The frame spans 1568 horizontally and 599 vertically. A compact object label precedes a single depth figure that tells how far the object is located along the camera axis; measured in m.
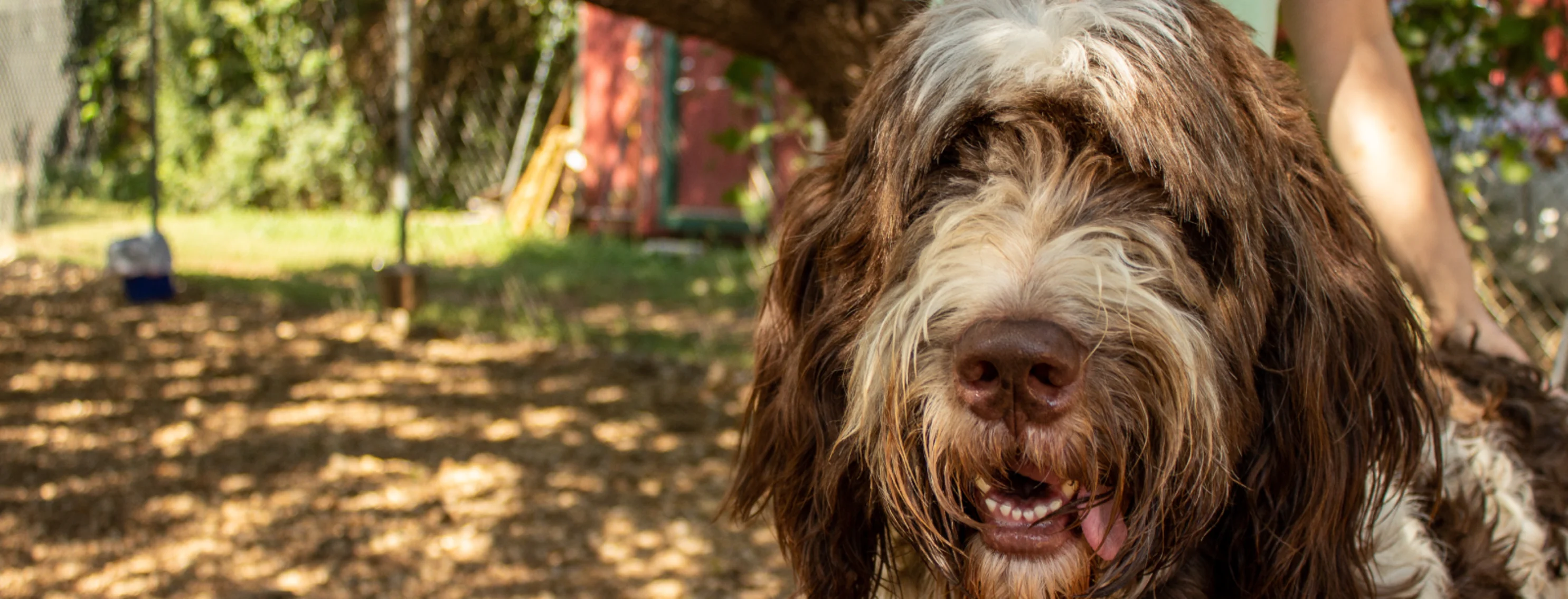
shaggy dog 1.42
